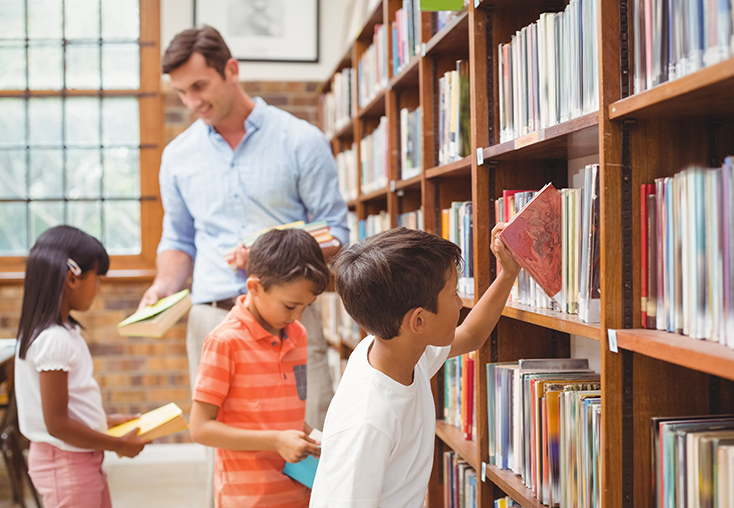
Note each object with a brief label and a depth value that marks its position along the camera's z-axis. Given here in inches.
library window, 157.1
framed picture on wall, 155.1
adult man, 80.2
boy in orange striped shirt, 57.2
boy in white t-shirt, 40.4
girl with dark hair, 67.3
